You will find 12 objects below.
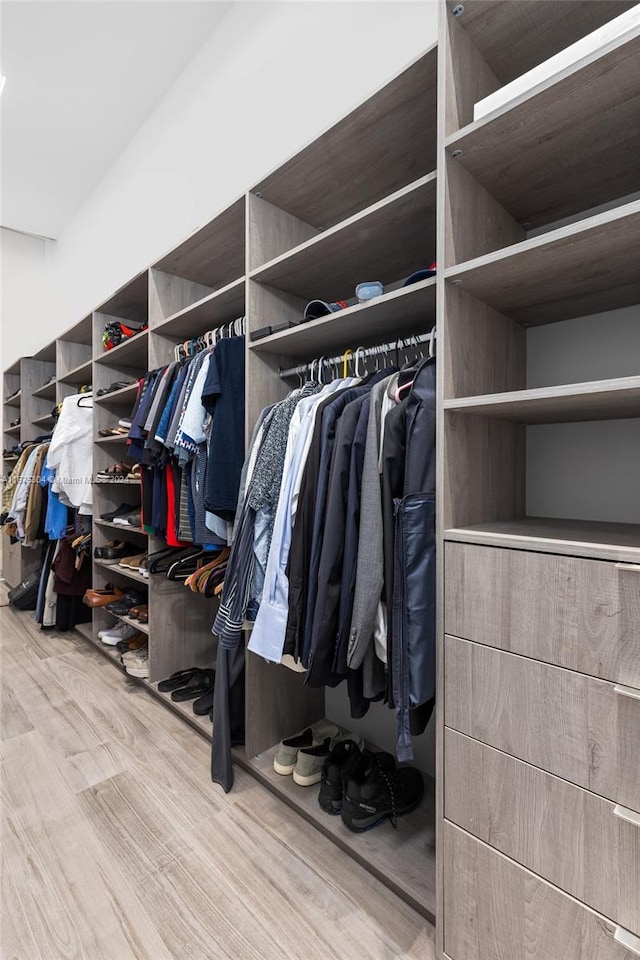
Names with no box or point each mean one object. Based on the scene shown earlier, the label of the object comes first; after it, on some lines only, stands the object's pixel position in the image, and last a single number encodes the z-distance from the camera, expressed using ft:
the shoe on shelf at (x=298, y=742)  5.42
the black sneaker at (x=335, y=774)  4.89
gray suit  3.57
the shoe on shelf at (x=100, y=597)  9.03
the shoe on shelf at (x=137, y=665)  7.81
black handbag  12.44
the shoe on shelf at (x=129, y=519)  8.32
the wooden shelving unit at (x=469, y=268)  3.02
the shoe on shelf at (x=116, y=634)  9.15
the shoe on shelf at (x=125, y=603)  8.70
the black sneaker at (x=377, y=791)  4.62
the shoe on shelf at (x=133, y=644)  8.73
